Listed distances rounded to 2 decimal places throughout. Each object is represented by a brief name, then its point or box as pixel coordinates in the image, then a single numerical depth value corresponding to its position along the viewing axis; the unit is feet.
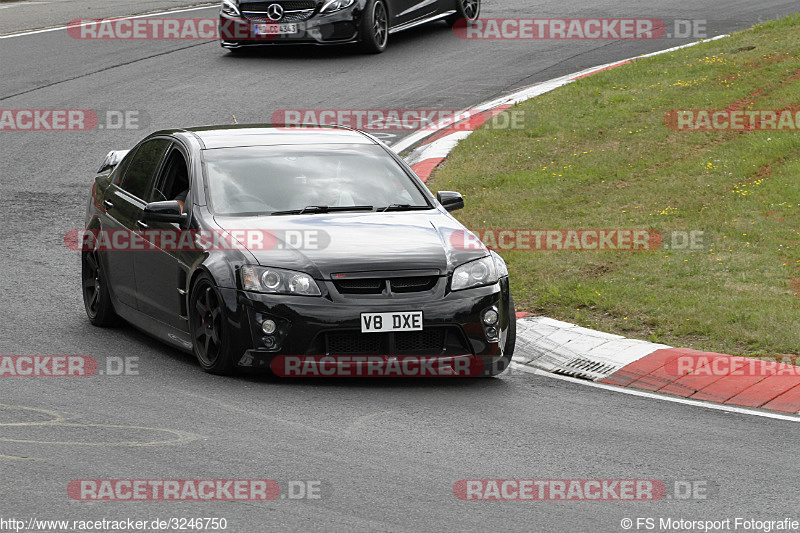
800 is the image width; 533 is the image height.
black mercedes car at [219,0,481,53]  129.59
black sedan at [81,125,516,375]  52.80
